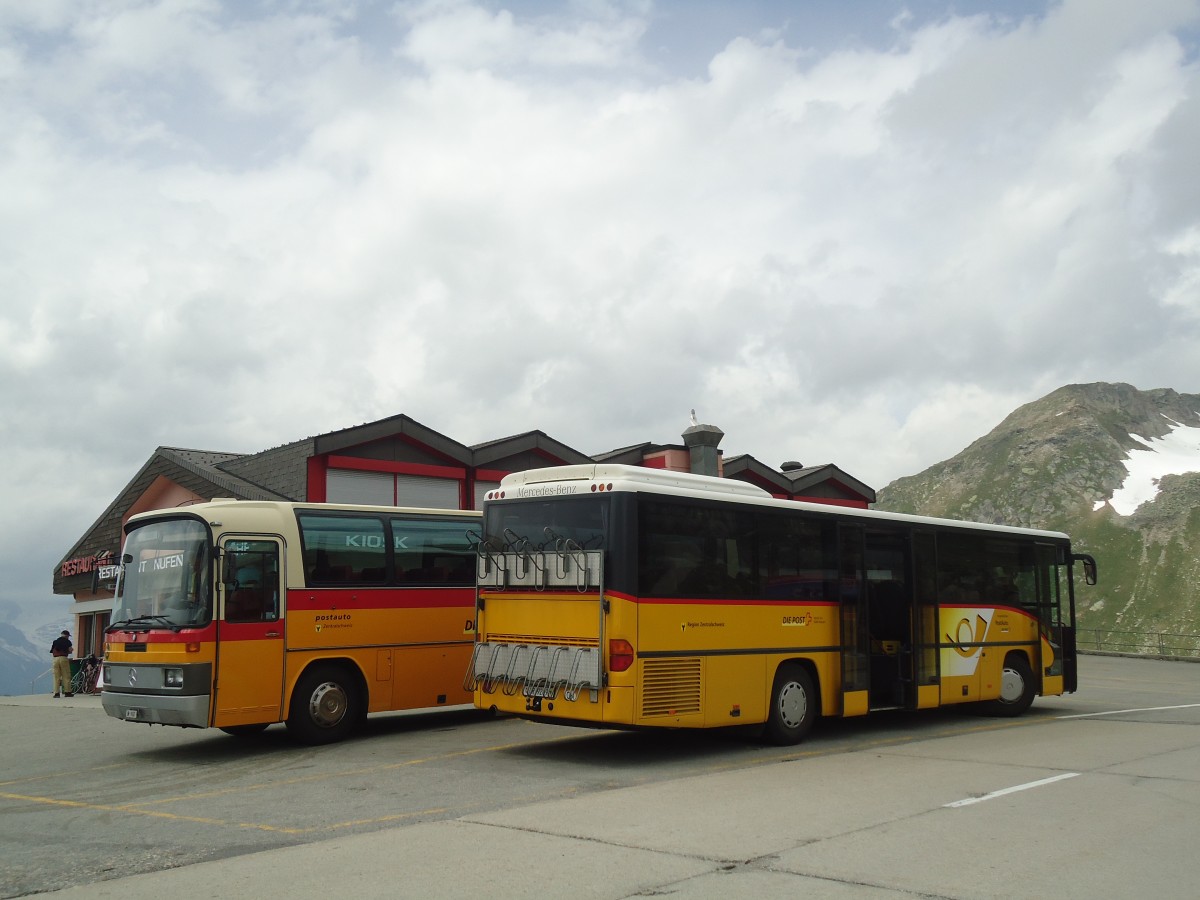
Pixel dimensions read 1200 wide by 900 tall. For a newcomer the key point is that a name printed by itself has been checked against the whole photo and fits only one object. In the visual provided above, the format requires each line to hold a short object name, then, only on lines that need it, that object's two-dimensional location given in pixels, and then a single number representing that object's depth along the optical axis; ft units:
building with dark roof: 85.15
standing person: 94.02
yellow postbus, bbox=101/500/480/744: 41.75
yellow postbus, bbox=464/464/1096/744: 37.93
